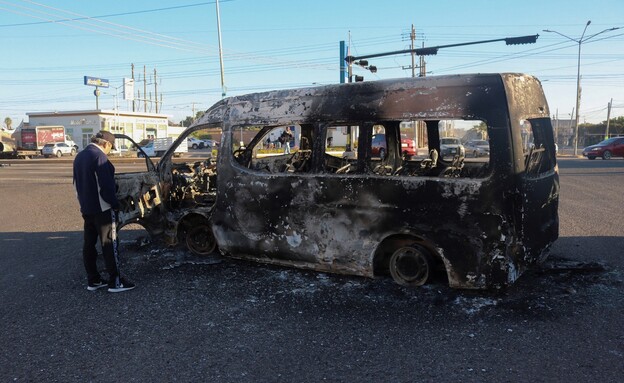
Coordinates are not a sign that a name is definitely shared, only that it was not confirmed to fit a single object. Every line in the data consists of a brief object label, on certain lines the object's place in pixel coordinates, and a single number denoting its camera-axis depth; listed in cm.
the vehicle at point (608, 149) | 2850
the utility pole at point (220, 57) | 3063
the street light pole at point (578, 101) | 3594
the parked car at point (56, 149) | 4038
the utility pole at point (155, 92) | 8534
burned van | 429
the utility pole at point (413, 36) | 4988
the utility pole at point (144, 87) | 8080
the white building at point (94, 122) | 5531
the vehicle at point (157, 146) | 3859
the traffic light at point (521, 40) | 1862
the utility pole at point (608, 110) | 5086
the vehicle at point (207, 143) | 6088
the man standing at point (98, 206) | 493
